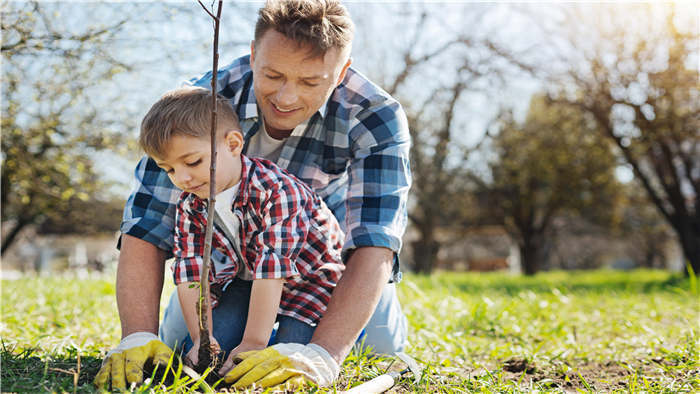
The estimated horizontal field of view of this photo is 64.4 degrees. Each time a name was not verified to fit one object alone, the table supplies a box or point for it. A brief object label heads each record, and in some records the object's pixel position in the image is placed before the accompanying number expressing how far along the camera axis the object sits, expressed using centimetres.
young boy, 180
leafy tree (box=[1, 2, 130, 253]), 379
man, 183
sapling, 152
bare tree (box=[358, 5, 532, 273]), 817
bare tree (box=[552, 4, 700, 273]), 761
